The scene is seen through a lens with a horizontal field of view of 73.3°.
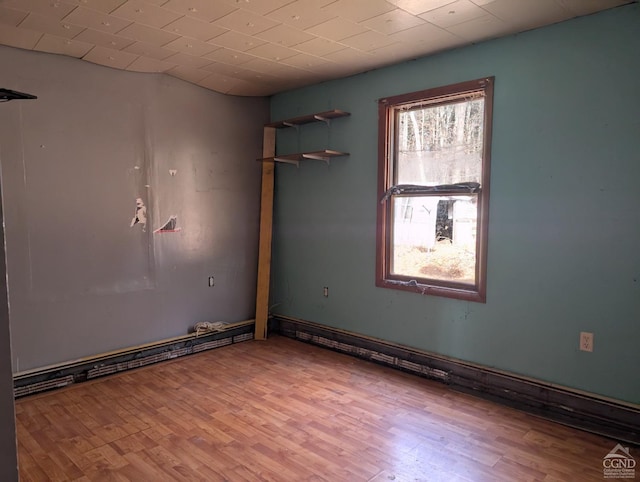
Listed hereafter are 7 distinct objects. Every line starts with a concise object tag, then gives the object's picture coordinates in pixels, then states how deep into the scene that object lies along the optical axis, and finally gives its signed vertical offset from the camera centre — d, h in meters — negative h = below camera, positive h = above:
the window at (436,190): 3.12 +0.15
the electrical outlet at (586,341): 2.65 -0.81
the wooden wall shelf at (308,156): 3.82 +0.48
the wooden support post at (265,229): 4.53 -0.23
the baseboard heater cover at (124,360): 3.15 -1.28
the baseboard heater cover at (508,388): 2.54 -1.23
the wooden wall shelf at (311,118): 3.82 +0.83
